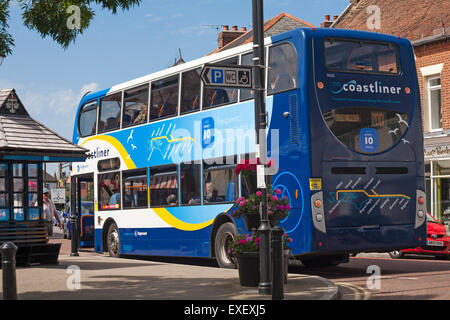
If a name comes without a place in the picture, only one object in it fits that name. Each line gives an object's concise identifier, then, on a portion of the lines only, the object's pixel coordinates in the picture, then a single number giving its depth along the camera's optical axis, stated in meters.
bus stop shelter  15.48
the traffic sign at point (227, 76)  10.75
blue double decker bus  13.73
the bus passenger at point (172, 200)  17.72
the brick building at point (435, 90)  25.78
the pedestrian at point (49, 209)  20.40
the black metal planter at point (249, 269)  11.73
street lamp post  10.48
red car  19.33
